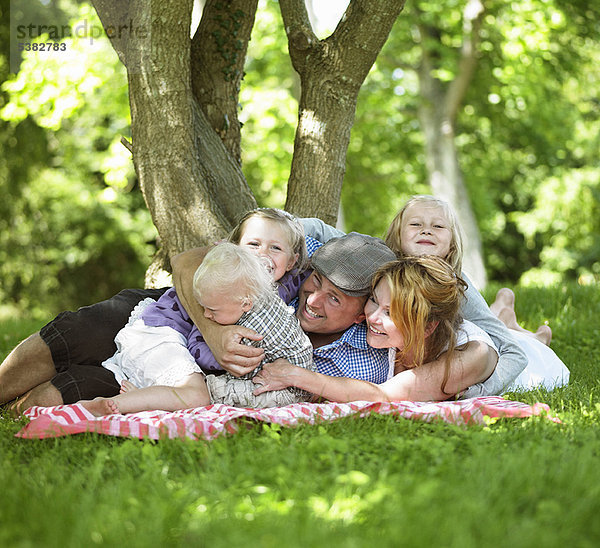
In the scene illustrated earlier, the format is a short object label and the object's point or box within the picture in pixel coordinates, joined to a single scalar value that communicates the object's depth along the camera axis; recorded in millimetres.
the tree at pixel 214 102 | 4836
